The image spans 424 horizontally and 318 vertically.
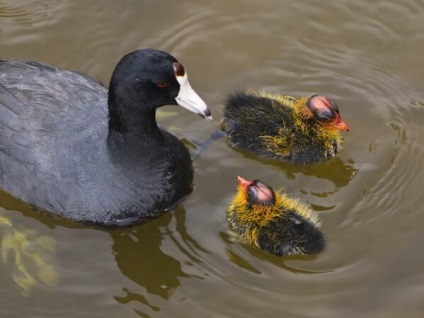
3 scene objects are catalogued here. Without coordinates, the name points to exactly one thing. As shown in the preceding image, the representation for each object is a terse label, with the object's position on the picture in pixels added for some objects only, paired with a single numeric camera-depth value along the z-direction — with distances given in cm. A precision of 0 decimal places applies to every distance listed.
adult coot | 1063
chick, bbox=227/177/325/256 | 1020
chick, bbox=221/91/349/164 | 1133
